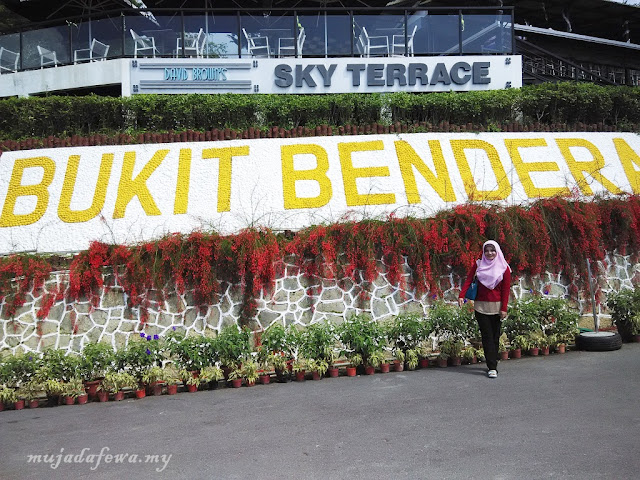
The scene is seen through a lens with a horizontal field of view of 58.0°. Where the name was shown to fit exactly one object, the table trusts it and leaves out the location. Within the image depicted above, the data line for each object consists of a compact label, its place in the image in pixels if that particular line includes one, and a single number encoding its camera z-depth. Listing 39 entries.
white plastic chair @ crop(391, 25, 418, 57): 16.44
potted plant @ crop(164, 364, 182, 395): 7.79
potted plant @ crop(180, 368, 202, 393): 7.82
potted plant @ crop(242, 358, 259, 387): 7.92
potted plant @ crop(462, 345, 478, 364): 8.45
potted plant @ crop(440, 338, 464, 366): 8.45
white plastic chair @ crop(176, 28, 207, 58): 16.03
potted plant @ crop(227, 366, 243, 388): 7.95
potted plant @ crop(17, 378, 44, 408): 7.68
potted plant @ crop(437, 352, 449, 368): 8.45
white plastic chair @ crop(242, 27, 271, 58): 16.23
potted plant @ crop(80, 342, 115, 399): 7.88
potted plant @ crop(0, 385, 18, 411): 7.50
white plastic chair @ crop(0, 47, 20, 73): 17.09
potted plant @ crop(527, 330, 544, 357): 8.67
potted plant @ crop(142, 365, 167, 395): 7.71
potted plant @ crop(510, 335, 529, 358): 8.60
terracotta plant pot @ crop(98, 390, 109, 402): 7.63
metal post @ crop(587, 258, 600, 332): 9.19
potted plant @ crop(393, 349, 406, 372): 8.27
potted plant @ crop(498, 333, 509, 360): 8.64
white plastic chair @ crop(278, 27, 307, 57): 16.27
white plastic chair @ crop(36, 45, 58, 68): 16.95
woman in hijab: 7.62
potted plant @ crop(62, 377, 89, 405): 7.64
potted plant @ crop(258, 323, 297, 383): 8.02
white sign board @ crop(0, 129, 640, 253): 11.47
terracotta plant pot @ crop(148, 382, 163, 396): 7.80
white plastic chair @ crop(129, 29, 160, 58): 15.97
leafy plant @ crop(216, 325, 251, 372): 8.02
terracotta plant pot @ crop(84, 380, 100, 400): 7.73
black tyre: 8.72
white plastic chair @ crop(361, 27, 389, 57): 16.38
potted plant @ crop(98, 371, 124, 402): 7.56
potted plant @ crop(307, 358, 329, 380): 7.96
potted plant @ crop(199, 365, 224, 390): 7.83
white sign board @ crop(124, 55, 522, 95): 16.12
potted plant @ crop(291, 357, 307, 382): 8.05
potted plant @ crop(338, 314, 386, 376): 8.16
